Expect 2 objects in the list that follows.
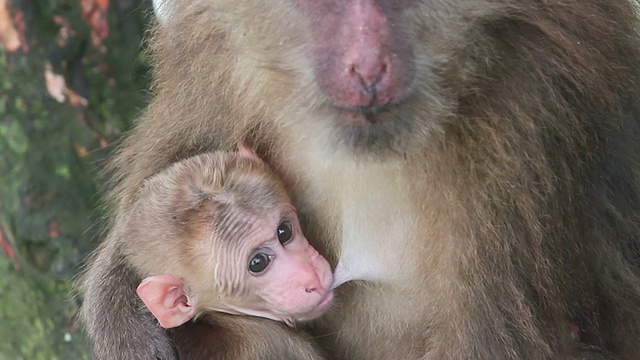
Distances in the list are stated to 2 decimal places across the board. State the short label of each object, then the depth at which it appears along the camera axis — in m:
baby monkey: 4.47
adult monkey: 3.60
